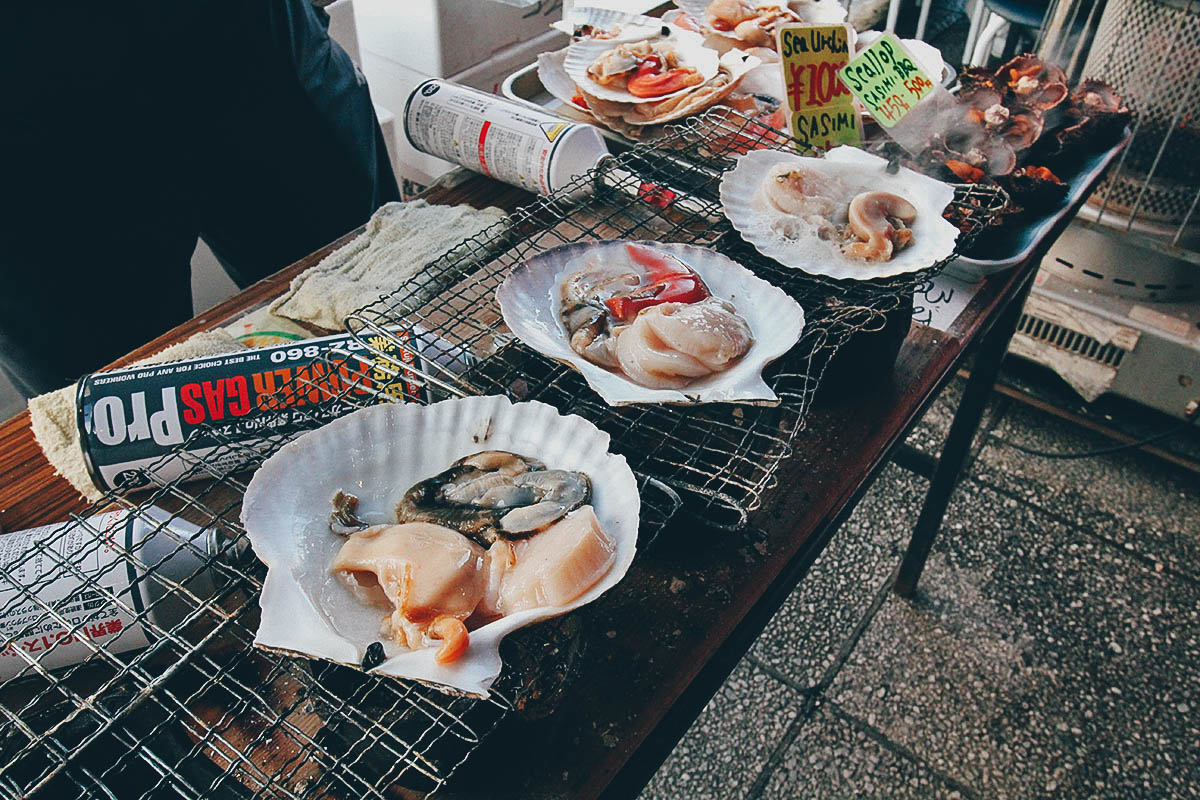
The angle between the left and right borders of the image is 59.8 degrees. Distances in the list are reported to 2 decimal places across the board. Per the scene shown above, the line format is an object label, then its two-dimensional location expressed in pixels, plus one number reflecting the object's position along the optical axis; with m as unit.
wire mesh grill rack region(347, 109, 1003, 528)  0.49
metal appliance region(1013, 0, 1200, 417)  0.87
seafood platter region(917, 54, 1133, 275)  0.66
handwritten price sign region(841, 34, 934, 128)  0.66
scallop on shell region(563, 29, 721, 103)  0.80
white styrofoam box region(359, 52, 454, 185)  1.06
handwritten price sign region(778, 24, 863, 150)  0.66
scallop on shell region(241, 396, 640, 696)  0.38
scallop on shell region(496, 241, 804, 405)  0.47
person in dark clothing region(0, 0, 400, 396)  0.65
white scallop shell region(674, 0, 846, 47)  0.89
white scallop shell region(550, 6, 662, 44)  0.85
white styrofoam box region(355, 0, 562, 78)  1.01
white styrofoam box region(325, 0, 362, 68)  1.06
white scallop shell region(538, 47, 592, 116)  0.83
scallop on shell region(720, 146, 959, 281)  0.56
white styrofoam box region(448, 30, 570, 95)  1.08
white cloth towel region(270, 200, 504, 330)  0.65
